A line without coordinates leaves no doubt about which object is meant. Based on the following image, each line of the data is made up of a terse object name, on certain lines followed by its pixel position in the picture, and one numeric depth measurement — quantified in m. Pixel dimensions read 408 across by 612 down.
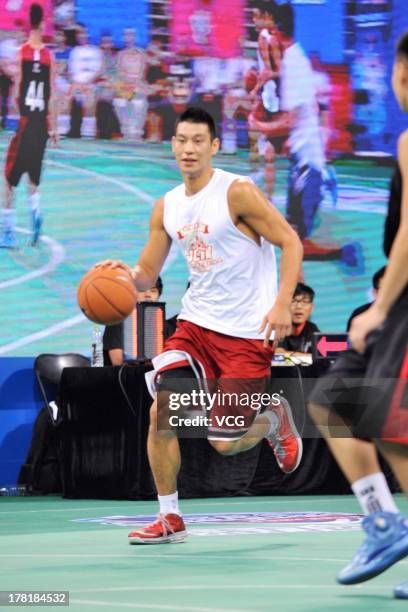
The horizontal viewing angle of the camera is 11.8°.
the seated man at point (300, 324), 16.75
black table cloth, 14.96
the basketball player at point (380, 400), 5.77
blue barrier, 17.34
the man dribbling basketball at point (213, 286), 9.74
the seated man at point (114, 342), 16.11
